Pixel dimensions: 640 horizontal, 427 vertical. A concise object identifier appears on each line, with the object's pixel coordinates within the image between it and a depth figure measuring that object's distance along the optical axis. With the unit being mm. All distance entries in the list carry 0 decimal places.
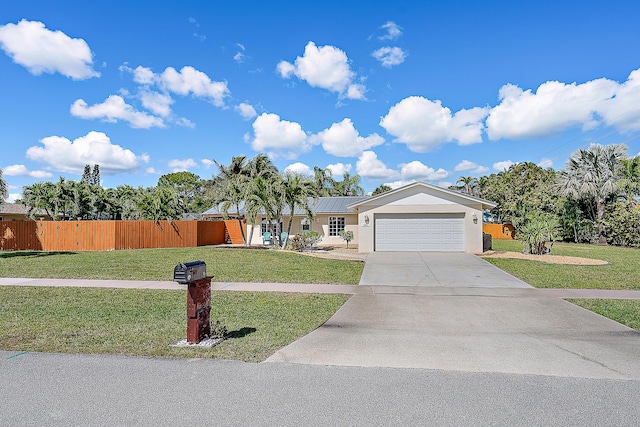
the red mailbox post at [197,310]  5340
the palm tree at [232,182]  23422
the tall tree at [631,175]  23469
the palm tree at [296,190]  21002
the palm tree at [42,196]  29328
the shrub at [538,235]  18594
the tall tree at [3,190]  18672
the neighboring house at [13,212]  36406
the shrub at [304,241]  22422
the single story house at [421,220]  21102
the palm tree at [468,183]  46875
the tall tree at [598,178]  28188
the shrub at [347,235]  24859
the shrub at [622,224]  24297
